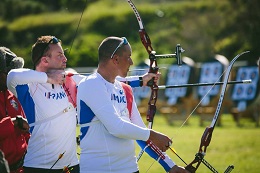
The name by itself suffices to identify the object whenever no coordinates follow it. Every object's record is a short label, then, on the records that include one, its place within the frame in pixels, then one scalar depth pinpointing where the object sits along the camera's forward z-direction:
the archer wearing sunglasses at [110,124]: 9.55
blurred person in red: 9.32
